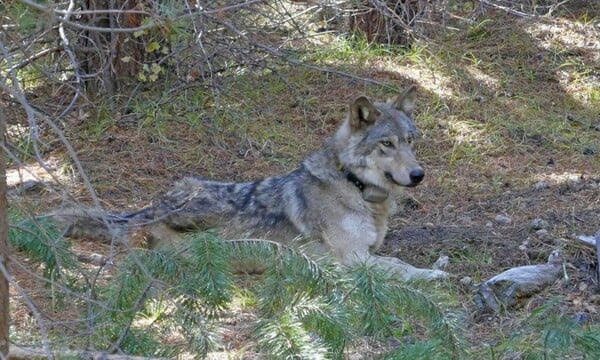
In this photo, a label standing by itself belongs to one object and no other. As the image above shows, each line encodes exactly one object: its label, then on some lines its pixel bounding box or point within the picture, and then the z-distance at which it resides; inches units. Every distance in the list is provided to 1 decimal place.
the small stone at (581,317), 394.8
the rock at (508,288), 423.2
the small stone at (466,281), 462.0
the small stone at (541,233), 515.3
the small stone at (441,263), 489.4
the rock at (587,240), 468.5
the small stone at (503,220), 558.6
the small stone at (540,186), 624.9
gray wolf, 499.8
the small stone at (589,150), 695.7
